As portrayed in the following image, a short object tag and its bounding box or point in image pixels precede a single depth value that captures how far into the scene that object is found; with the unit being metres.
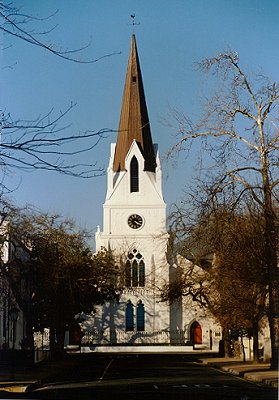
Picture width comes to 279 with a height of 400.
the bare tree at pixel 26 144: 8.34
